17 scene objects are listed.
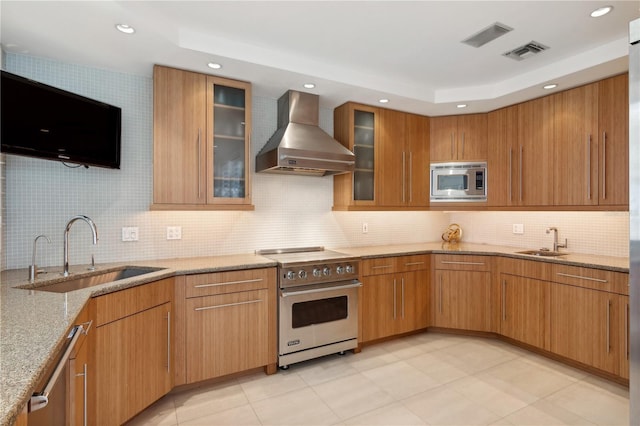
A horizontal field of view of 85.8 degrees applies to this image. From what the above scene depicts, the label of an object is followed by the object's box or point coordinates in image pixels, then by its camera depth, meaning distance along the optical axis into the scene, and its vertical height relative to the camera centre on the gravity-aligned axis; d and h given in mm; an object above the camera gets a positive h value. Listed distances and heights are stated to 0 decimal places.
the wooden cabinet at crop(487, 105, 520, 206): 3486 +572
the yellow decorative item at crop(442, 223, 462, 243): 4305 -254
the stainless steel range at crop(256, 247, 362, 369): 2760 -771
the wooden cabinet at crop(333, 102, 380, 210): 3430 +642
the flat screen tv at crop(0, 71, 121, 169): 1919 +562
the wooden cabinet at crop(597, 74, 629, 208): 2664 +584
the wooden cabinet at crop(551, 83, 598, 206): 2865 +582
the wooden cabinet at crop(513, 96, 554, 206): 3193 +579
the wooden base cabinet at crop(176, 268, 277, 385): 2422 -815
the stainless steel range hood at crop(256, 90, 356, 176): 2875 +591
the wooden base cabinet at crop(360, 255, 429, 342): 3219 -800
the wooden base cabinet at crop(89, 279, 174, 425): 1876 -822
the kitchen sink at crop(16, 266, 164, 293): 1960 -432
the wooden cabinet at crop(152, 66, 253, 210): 2594 +573
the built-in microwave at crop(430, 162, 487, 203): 3738 +355
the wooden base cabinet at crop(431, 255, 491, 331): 3449 -803
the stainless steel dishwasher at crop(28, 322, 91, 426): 974 -631
